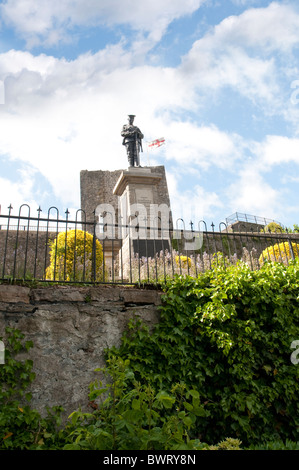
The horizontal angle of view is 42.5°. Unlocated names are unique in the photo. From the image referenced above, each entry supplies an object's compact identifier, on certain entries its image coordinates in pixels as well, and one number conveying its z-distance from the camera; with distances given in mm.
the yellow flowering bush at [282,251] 10148
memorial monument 8633
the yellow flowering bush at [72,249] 7323
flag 30578
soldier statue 12227
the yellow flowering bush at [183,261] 8570
